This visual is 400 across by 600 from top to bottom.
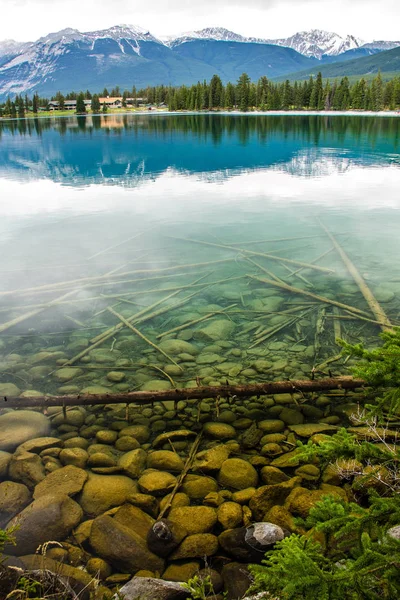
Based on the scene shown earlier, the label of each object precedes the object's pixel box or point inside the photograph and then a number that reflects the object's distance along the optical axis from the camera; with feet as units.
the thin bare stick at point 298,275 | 54.39
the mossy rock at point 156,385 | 33.99
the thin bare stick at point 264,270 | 55.19
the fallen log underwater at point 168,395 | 29.99
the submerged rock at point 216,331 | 42.45
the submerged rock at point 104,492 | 22.88
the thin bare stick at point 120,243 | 66.78
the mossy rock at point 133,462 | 25.43
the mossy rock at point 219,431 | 28.96
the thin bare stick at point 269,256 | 58.44
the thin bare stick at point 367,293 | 43.24
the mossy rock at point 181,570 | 18.76
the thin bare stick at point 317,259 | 57.26
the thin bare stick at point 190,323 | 43.34
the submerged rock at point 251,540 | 19.13
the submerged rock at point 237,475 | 24.17
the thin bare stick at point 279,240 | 71.00
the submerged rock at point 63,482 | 23.39
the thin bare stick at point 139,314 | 42.63
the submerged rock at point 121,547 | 19.31
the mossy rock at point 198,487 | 23.75
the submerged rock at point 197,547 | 19.74
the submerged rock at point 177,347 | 39.95
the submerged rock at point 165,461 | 25.80
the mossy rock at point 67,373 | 36.22
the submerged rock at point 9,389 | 33.73
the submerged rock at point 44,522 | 19.90
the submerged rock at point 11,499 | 22.09
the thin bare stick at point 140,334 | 38.80
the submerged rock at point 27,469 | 24.61
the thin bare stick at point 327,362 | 36.40
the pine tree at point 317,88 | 644.69
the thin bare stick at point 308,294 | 46.16
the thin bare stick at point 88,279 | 52.95
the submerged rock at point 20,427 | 27.40
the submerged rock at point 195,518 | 21.01
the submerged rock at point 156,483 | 23.75
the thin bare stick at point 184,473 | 22.54
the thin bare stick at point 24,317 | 44.45
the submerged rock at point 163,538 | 19.74
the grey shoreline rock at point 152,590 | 15.96
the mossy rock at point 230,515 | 21.34
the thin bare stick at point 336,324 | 41.67
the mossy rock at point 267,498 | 22.02
